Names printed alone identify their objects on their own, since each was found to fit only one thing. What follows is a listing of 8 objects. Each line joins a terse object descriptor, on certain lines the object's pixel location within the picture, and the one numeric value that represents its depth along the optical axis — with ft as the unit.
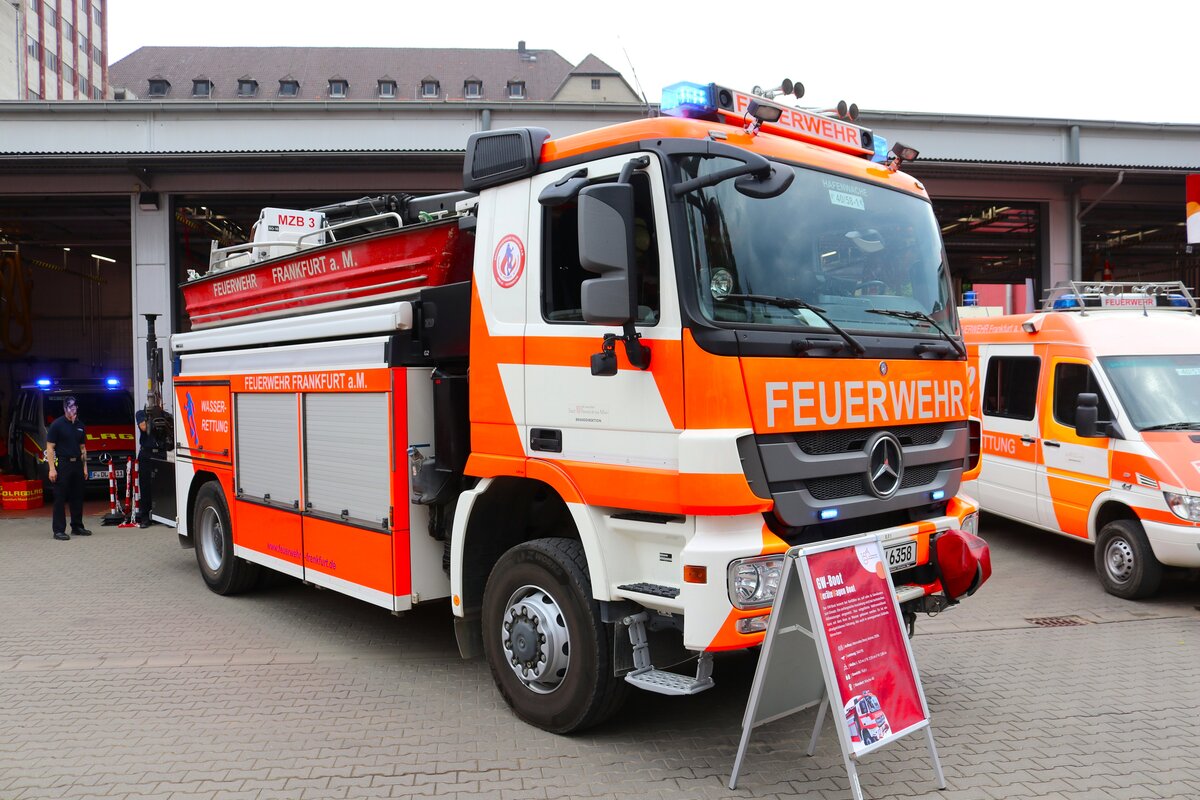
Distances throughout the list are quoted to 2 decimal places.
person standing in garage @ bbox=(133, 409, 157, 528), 32.21
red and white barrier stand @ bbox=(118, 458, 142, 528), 40.98
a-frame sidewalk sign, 12.35
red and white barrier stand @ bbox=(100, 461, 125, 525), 40.91
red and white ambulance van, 23.40
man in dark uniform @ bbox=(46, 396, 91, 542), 36.94
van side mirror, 24.61
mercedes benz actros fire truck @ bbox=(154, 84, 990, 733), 12.85
